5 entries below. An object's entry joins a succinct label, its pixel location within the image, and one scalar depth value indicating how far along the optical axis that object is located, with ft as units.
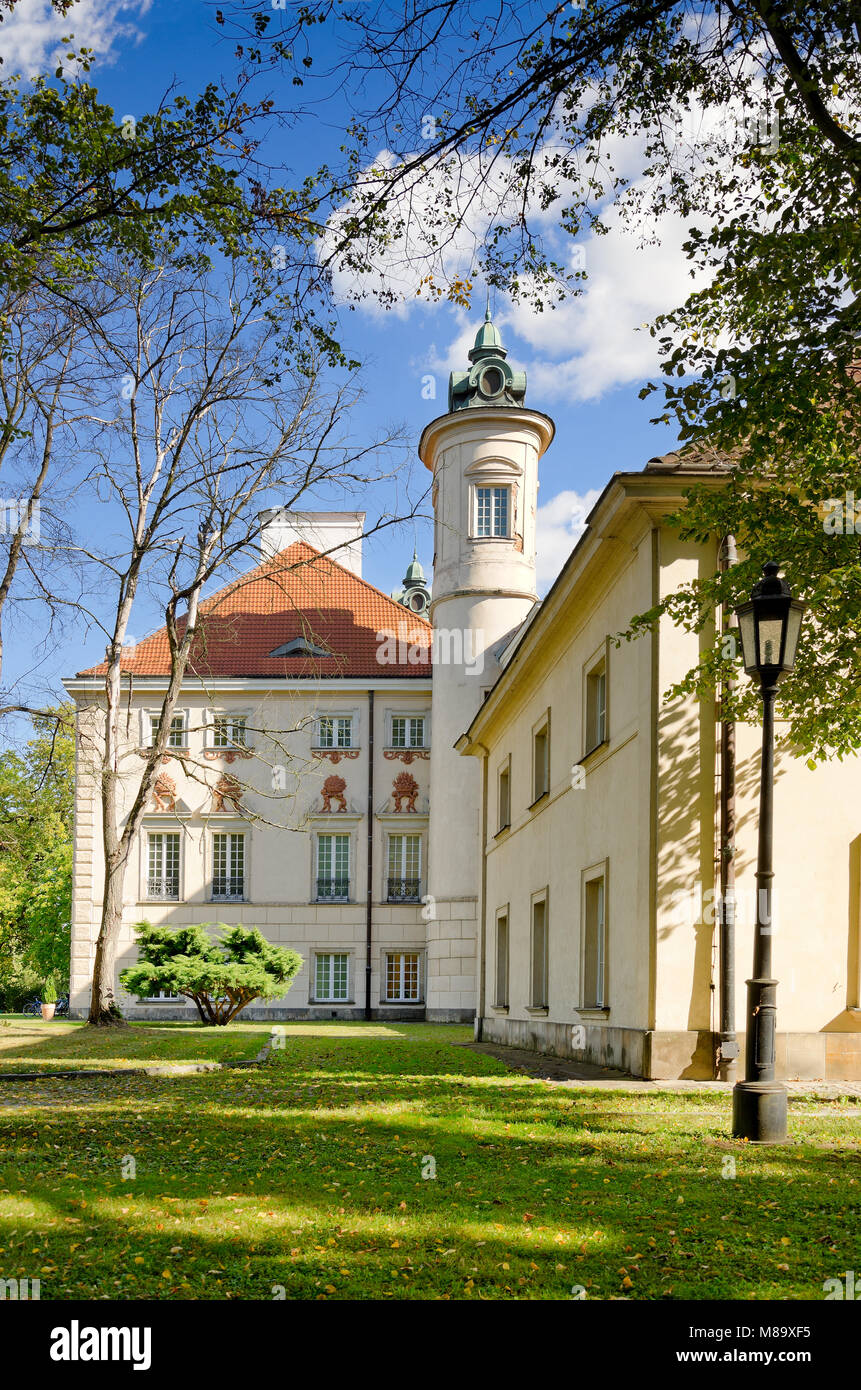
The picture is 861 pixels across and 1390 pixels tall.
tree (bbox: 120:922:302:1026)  81.76
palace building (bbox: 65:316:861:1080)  42.22
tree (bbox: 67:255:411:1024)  77.05
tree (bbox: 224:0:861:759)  26.07
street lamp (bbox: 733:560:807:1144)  27.81
